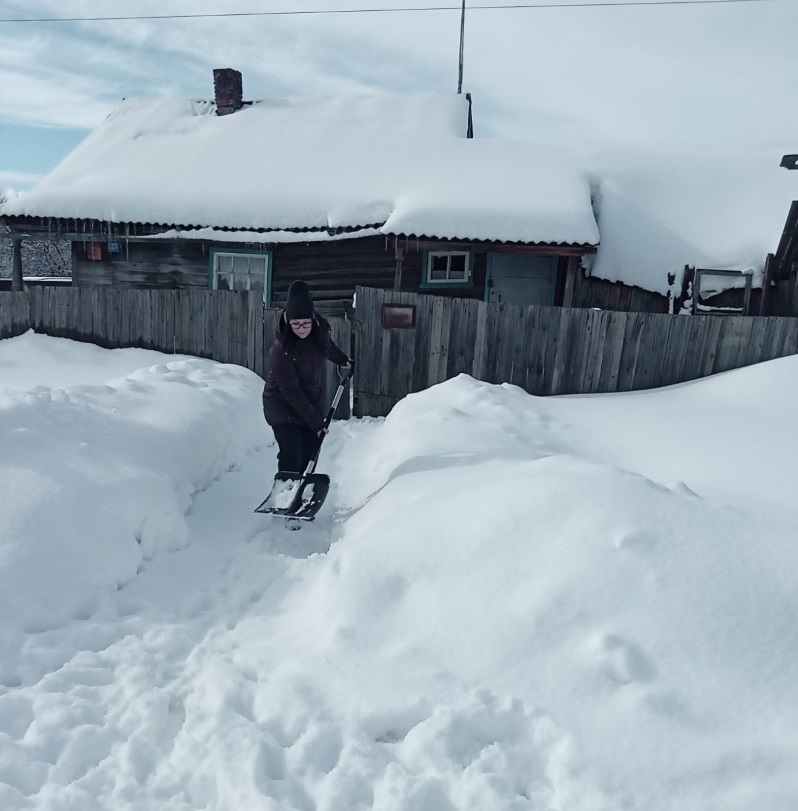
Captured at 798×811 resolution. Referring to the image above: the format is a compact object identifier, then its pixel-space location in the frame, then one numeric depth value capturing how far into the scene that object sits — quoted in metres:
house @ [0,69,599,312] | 10.48
